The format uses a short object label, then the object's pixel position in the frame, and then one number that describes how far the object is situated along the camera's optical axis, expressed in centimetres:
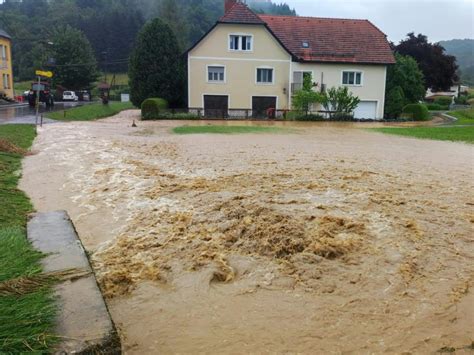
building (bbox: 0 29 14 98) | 5081
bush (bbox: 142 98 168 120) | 3503
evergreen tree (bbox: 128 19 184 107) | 4050
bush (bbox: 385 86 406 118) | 4216
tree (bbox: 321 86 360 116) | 3728
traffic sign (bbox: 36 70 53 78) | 2256
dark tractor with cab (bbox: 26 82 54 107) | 4120
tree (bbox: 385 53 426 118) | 4278
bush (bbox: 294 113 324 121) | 3691
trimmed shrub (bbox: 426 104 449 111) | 5819
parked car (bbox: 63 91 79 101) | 5928
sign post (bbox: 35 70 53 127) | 2256
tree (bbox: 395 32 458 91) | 5743
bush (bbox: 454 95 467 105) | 6912
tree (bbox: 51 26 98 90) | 6581
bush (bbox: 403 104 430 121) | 3959
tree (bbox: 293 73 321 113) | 3697
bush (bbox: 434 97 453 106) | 6370
